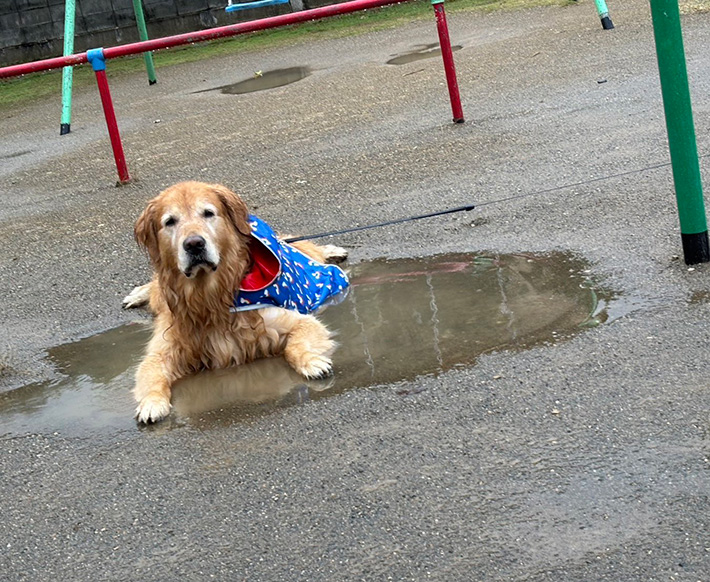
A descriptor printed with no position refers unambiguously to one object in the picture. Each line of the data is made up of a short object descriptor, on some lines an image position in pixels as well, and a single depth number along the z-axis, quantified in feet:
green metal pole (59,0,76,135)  39.22
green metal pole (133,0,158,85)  46.65
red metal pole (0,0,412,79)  28.37
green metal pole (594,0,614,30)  40.57
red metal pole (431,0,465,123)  29.99
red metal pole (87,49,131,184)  29.67
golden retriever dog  17.31
